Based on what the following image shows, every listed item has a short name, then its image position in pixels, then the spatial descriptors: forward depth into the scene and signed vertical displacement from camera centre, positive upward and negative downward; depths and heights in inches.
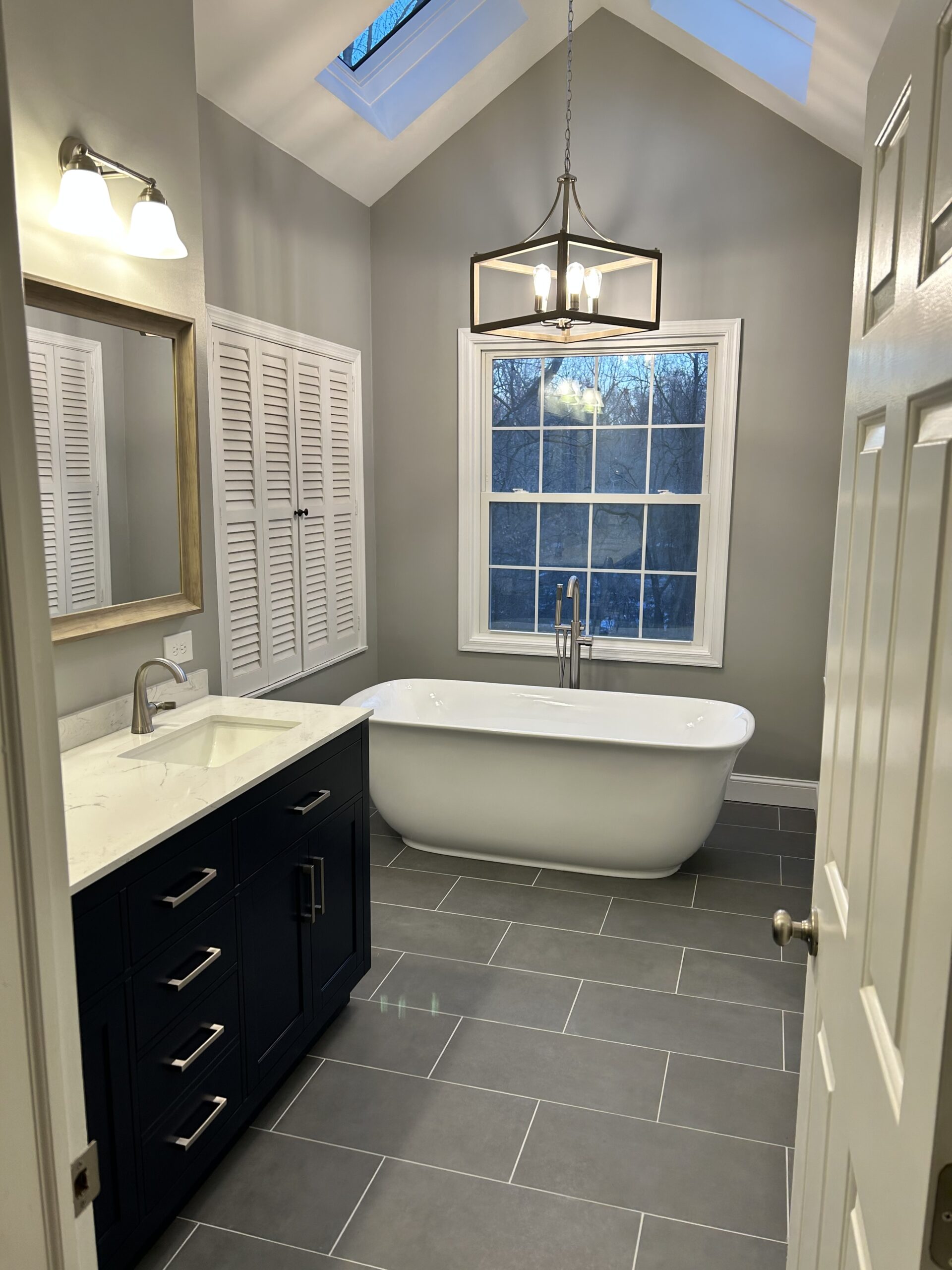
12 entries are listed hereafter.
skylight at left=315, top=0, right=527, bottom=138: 153.8 +75.9
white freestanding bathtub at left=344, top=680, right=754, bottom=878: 140.2 -45.2
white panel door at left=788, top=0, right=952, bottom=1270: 28.4 -7.8
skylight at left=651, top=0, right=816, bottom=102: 136.2 +71.4
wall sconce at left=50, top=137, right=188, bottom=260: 89.4 +29.0
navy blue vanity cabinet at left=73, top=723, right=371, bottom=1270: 67.8 -41.6
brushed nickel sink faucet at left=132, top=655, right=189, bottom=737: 100.8 -22.8
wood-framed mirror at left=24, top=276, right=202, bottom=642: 95.3 +4.6
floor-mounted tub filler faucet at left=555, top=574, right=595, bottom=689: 175.2 -26.8
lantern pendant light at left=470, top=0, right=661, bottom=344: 121.2 +30.5
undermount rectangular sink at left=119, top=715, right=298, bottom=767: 103.7 -27.4
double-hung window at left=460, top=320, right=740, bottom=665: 176.4 +2.7
